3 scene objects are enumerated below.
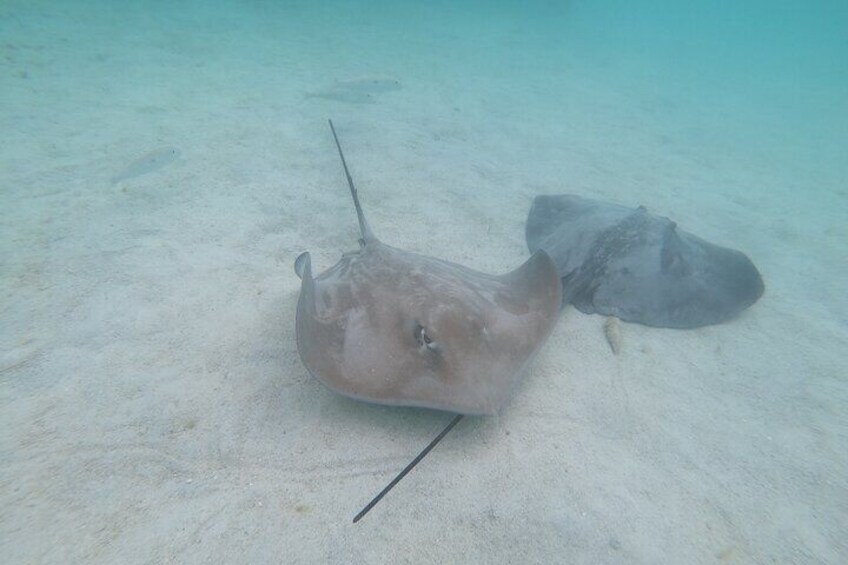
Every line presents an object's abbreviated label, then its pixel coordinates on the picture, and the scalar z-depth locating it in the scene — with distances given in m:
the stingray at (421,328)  2.65
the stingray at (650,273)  4.40
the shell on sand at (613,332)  4.08
